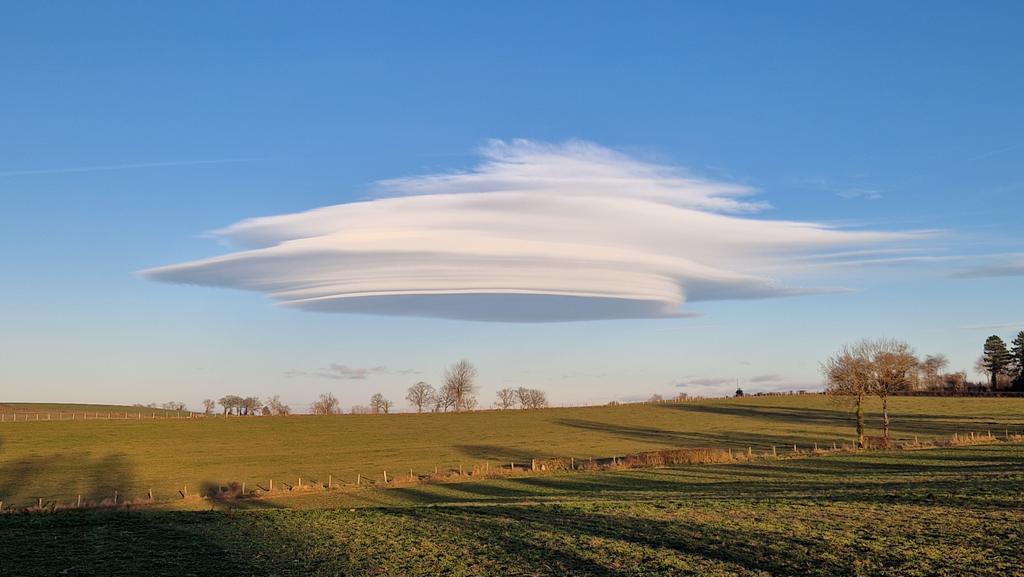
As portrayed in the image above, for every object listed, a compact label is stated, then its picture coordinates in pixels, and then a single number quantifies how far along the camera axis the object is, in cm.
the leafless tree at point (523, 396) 18200
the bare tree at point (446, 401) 16266
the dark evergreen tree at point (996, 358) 17538
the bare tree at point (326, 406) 17169
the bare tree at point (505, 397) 18156
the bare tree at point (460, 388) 16075
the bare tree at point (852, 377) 7456
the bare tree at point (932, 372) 17978
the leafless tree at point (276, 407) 16725
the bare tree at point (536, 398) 18138
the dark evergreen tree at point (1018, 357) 16412
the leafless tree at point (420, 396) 17338
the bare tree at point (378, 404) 18051
